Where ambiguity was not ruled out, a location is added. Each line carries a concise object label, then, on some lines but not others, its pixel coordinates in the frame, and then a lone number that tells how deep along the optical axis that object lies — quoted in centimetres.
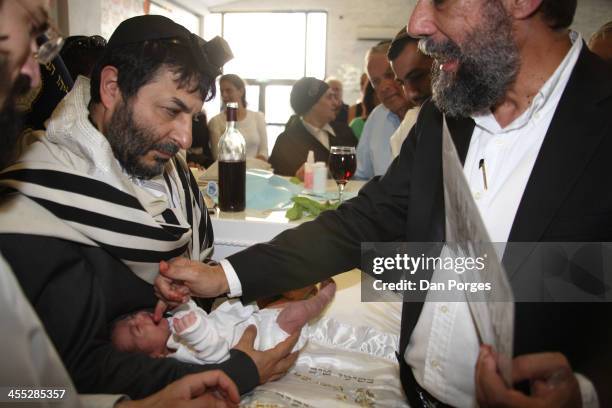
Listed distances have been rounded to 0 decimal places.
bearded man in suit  117
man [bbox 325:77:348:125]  663
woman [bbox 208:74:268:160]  577
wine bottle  214
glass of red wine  235
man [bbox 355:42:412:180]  366
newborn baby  139
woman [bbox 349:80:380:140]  541
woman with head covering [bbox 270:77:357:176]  448
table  211
